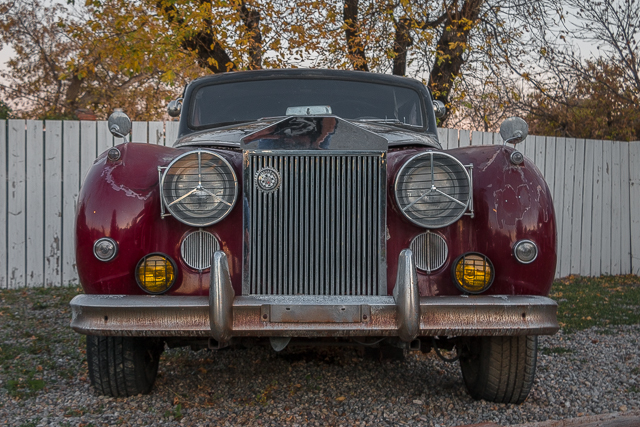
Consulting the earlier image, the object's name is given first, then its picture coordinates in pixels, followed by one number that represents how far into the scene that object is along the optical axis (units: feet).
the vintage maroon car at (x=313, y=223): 9.32
